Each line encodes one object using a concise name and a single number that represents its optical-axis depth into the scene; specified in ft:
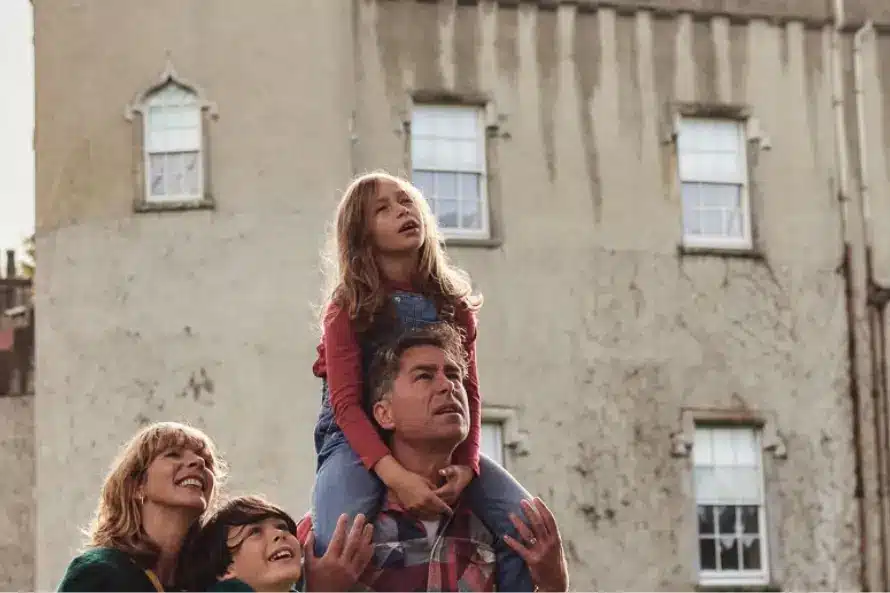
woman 32.09
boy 31.35
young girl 33.12
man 32.81
